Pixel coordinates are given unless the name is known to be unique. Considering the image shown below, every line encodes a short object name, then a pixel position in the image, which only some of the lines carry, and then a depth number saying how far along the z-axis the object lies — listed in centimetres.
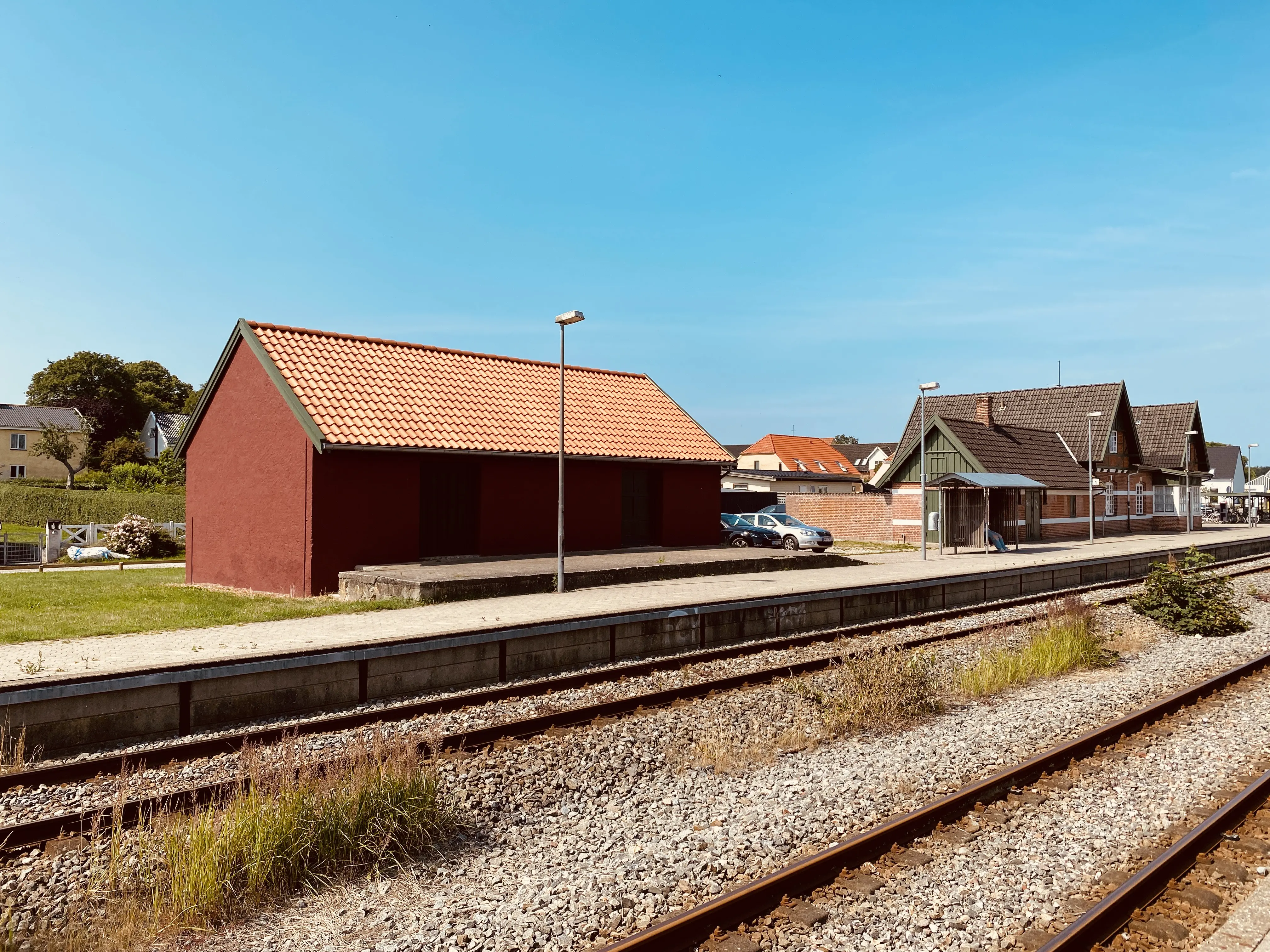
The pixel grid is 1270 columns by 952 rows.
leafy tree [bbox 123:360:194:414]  8369
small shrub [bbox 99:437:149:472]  6216
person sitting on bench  3028
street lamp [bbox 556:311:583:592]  1526
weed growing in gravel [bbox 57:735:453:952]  482
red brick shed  1731
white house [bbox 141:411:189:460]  7719
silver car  2988
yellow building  6944
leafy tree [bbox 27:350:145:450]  7769
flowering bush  2848
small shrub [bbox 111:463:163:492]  4625
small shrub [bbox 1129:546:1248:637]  1516
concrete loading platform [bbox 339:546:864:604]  1528
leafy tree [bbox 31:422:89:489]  5616
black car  3058
